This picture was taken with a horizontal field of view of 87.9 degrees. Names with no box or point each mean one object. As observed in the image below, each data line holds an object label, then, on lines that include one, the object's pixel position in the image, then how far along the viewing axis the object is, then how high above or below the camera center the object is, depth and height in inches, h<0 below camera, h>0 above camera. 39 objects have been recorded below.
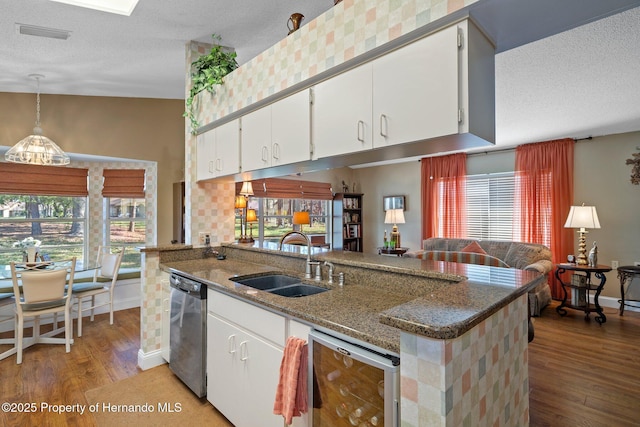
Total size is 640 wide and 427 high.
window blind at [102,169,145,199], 203.3 +19.7
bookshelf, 297.3 -6.2
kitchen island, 39.6 -17.9
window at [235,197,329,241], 251.5 -1.2
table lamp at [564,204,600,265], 174.4 -3.6
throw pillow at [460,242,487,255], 200.2 -20.8
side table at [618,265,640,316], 163.6 -29.8
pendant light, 141.8 +27.9
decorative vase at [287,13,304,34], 88.9 +52.1
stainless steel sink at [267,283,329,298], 90.6 -21.1
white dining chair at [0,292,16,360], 124.7 -46.3
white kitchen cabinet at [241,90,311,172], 84.1 +22.7
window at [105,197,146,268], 207.8 -6.6
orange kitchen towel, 58.7 -30.2
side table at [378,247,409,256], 260.2 -28.8
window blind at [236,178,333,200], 243.3 +20.3
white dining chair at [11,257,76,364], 121.0 -31.1
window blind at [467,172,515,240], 232.5 +6.1
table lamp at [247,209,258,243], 220.5 -0.9
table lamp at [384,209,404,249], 263.6 -3.7
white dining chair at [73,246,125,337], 149.7 -33.7
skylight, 96.0 +62.6
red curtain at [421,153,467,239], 251.6 +14.6
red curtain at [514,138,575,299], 206.4 +11.9
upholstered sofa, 162.7 -22.6
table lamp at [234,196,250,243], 188.3 +1.1
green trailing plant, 114.2 +51.8
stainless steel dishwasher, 91.6 -34.5
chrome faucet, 93.9 -13.8
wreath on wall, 183.0 +25.5
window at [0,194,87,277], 179.0 -5.4
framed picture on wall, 289.3 +10.8
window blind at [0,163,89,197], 174.4 +19.3
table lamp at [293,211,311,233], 236.1 -2.5
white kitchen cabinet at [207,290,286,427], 68.3 -33.0
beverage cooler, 45.4 -25.9
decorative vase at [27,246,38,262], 144.3 -17.5
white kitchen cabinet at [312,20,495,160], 54.9 +22.4
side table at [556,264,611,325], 165.4 -38.0
